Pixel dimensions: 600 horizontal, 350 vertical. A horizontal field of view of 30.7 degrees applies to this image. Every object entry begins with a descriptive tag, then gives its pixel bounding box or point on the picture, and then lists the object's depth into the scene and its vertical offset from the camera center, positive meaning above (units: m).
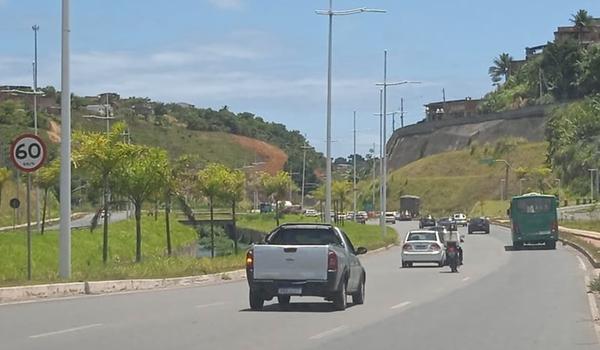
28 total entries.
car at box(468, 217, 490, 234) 92.50 -1.50
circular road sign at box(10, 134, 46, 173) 24.08 +1.22
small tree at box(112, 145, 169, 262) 45.22 +1.31
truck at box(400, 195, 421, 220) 141.43 +0.03
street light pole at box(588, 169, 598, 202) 120.44 +2.71
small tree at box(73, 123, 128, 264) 41.34 +2.09
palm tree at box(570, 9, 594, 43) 177.88 +30.72
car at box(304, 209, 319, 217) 116.43 -0.66
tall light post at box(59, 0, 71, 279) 26.83 +0.97
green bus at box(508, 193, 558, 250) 61.94 -0.66
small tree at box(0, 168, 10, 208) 74.06 +2.16
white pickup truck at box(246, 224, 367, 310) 22.03 -1.30
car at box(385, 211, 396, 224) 130.20 -1.31
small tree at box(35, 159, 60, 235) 57.09 +1.62
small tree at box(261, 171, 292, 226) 92.31 +1.95
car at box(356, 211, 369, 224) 116.75 -1.17
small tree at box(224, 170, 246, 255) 65.12 +1.22
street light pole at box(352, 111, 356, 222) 115.21 +1.00
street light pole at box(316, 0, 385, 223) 52.28 +4.04
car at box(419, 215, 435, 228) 90.81 -1.30
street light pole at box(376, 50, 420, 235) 73.44 +2.04
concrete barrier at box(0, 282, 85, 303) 23.14 -1.88
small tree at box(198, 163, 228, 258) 64.56 +1.50
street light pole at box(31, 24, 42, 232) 65.06 +5.53
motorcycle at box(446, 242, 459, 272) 40.84 -1.79
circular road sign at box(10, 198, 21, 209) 32.41 +0.12
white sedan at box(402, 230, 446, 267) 45.38 -1.73
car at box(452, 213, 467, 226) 118.86 -1.39
